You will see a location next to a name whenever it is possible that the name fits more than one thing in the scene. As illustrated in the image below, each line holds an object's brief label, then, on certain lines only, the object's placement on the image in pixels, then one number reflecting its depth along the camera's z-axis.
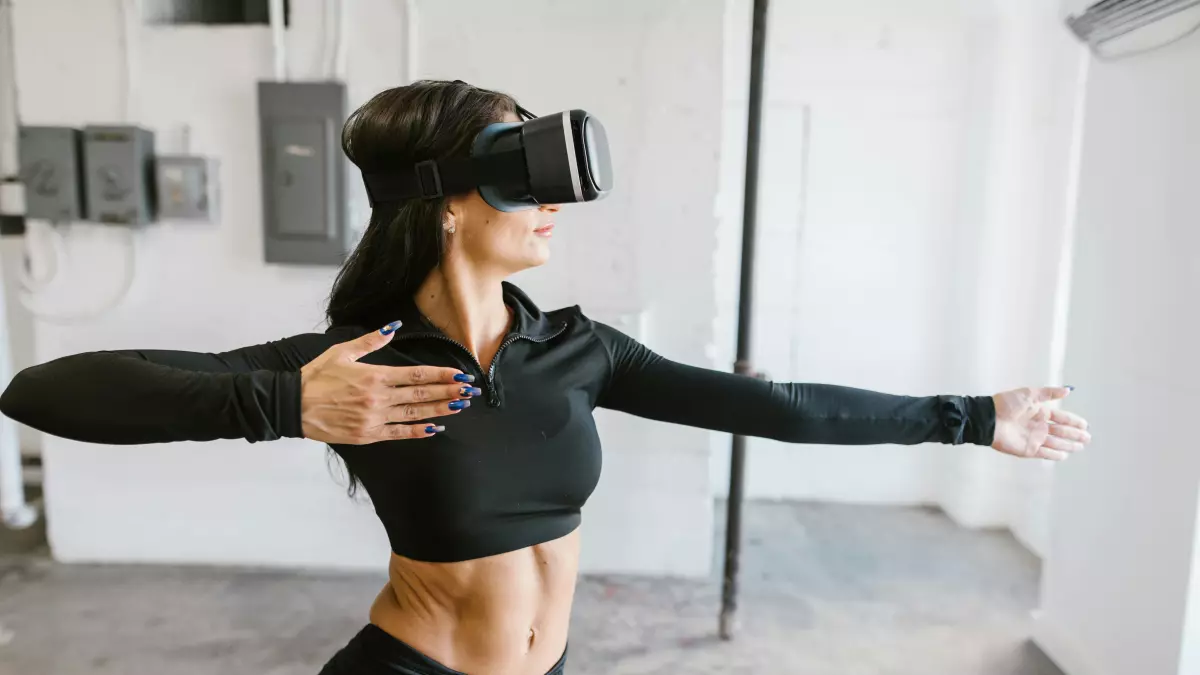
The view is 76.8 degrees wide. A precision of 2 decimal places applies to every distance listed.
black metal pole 2.16
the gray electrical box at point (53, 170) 2.43
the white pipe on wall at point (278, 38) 2.41
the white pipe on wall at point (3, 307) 2.54
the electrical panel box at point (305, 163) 2.40
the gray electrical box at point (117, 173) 2.42
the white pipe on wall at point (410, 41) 2.41
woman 1.11
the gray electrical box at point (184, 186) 2.47
